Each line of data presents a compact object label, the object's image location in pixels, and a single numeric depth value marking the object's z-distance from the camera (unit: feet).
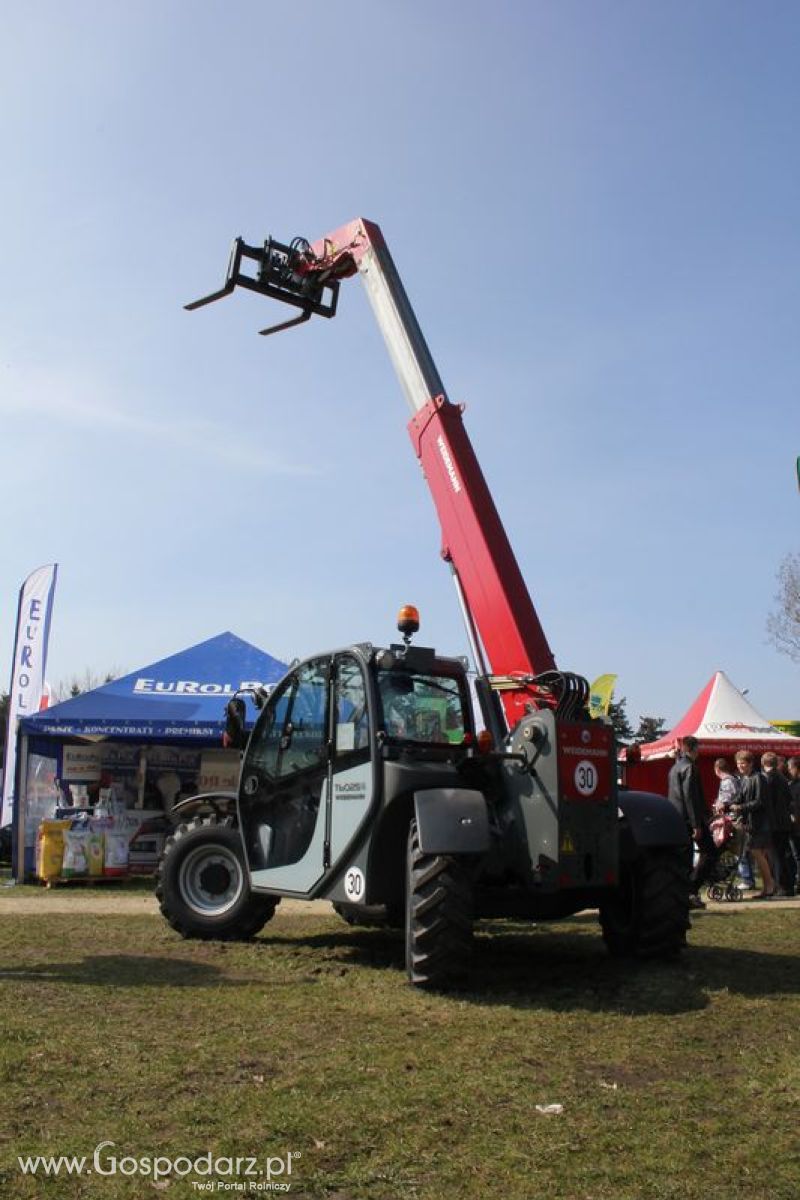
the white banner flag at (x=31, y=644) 60.64
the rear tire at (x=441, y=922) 20.95
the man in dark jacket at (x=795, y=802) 45.47
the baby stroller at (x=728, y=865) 41.60
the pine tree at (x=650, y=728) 187.42
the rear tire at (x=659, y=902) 24.09
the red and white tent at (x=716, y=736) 63.52
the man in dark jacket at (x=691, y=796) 37.19
